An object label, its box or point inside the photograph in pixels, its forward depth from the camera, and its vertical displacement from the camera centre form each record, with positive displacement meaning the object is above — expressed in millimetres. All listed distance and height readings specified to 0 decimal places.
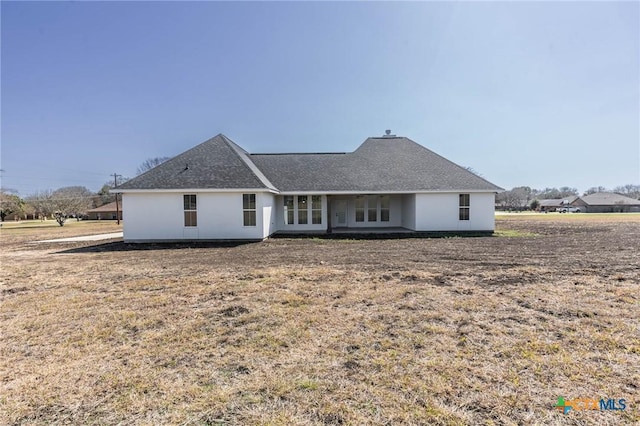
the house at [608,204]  70750 +15
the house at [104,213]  52300 -326
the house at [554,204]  78438 +192
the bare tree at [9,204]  42062 +1217
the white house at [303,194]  14234 +732
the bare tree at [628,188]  117100 +6138
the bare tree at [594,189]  105788 +5392
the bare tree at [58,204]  36050 +1067
